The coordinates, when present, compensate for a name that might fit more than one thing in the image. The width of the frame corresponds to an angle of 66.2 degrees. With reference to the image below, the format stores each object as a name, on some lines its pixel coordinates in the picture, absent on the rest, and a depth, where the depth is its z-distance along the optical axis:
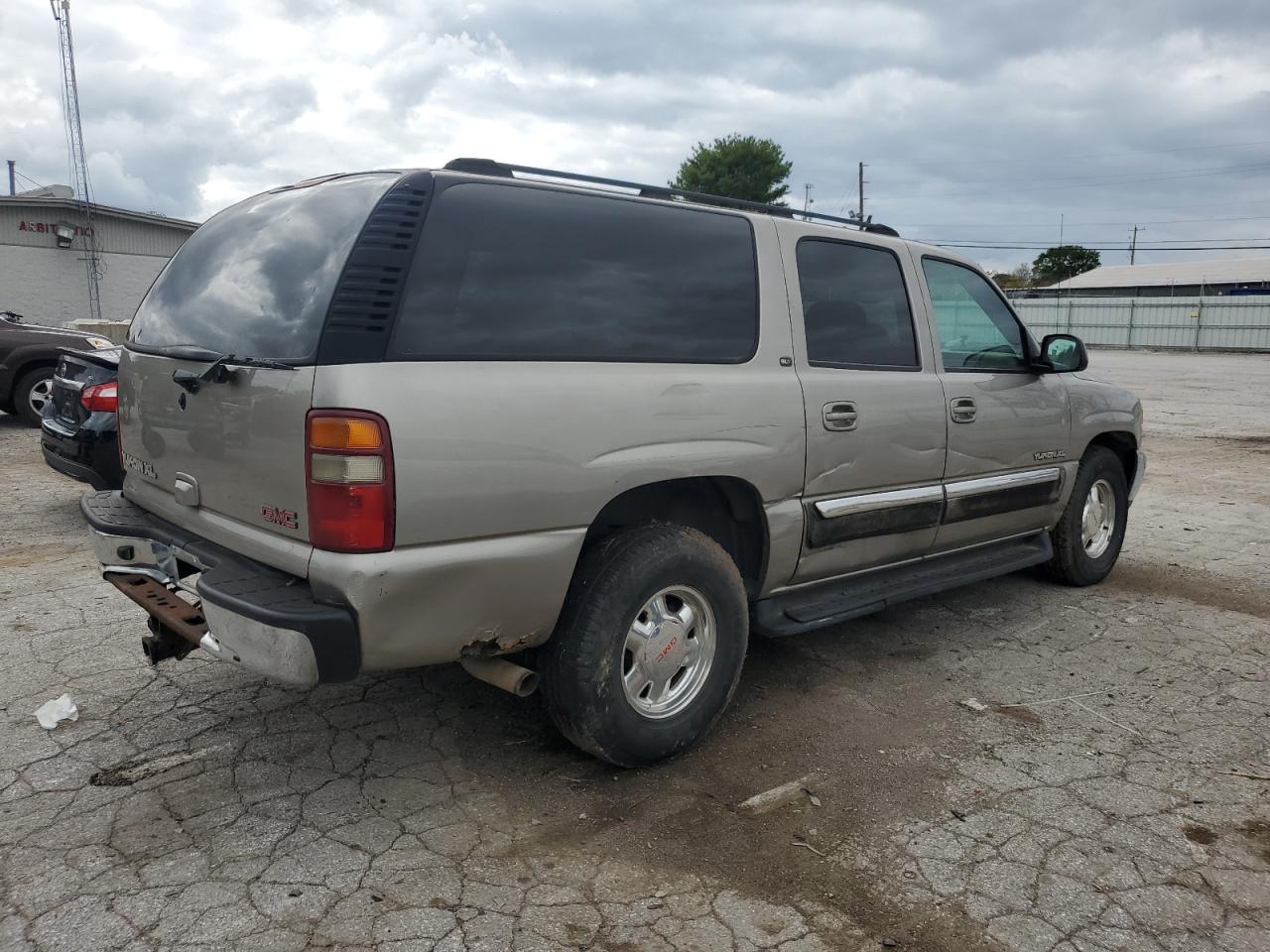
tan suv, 2.64
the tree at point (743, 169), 58.00
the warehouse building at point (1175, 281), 54.41
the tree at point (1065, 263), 76.56
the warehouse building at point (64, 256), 25.17
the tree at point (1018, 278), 72.38
